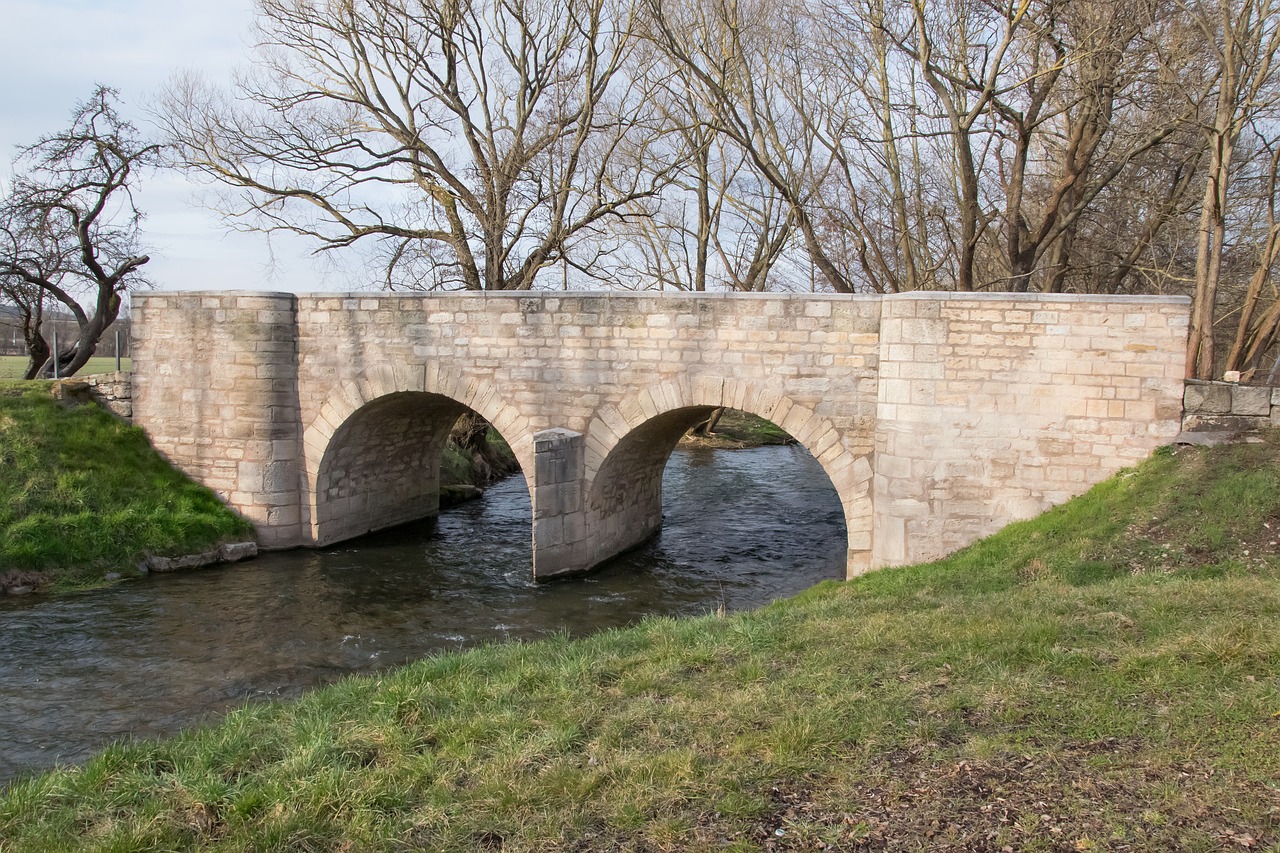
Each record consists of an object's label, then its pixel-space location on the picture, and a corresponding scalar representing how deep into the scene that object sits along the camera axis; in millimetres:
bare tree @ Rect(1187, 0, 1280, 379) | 10547
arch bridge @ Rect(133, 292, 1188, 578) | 8984
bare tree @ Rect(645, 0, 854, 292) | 14555
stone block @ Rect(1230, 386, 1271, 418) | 8812
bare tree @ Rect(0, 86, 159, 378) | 15109
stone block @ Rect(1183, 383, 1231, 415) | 8805
